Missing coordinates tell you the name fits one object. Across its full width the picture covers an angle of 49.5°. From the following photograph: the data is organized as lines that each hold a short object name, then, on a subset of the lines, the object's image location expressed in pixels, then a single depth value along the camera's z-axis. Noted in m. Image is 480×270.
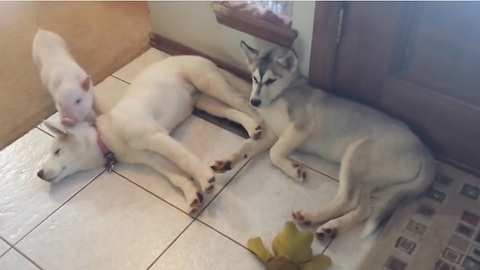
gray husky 1.51
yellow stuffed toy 1.38
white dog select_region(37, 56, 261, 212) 1.62
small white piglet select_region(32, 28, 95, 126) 1.70
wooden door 1.42
